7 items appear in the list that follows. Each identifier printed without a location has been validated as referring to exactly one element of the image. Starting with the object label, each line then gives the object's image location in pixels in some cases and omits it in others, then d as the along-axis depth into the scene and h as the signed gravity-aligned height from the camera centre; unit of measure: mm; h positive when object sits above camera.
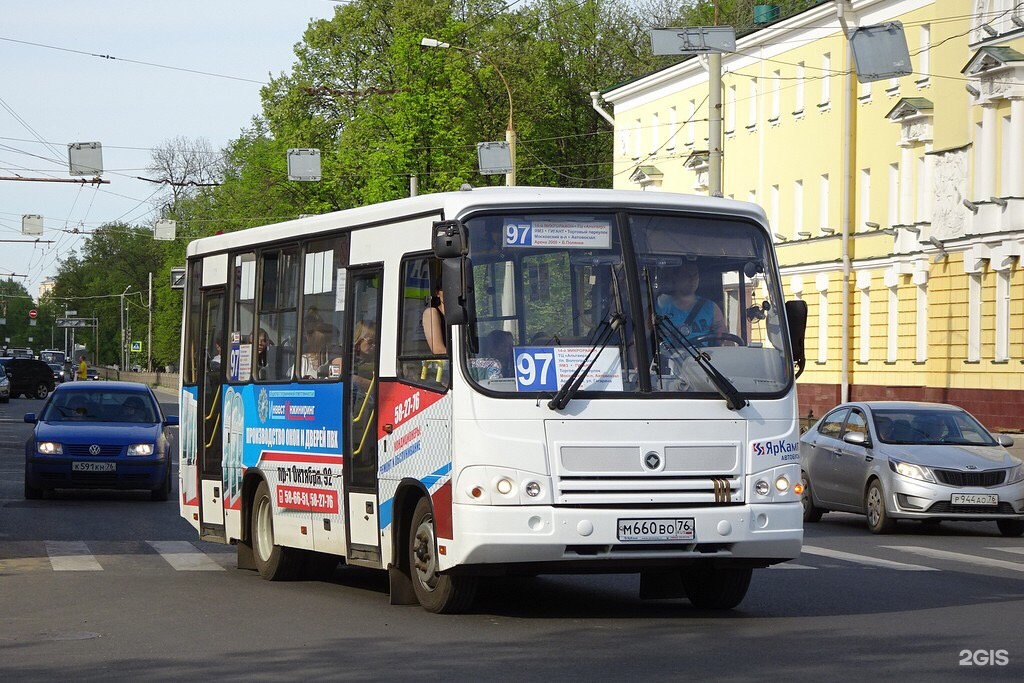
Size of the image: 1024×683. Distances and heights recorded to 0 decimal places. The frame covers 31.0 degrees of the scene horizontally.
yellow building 44469 +4546
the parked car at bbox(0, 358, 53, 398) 85875 -2003
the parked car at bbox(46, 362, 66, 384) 104944 -2255
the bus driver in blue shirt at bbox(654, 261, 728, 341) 11859 +238
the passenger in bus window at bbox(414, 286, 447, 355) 11797 +102
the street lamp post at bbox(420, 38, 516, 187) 40125 +4708
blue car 24391 -1598
